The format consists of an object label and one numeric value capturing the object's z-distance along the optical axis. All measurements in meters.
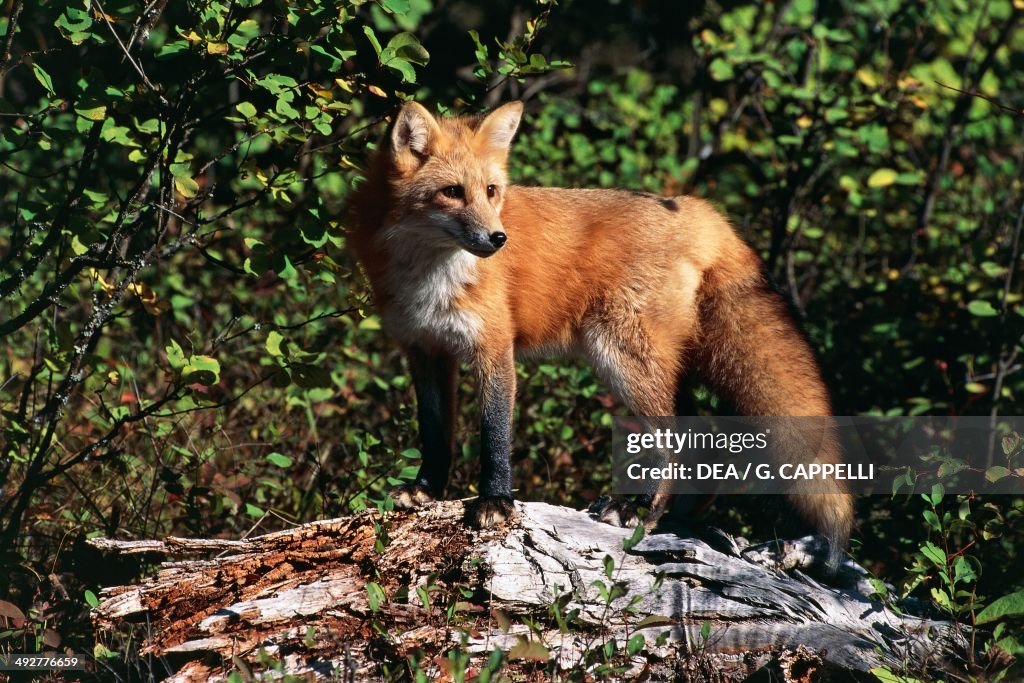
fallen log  8.23
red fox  10.23
